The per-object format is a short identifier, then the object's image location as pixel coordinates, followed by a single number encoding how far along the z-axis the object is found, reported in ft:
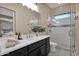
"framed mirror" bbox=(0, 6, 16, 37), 5.62
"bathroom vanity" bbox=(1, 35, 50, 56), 4.41
